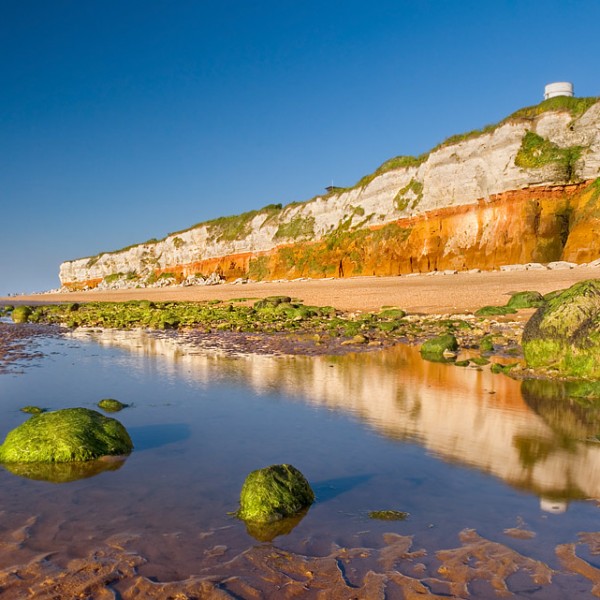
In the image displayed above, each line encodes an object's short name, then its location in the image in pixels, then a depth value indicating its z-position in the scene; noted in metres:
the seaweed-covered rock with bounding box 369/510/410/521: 4.52
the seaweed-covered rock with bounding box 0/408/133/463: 5.95
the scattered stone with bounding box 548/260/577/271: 32.56
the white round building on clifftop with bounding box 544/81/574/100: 41.94
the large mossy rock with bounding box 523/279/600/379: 9.66
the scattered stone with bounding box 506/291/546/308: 18.27
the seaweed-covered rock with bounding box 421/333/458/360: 12.59
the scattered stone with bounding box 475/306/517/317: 17.67
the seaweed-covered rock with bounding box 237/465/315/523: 4.49
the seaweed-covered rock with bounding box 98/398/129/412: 8.42
